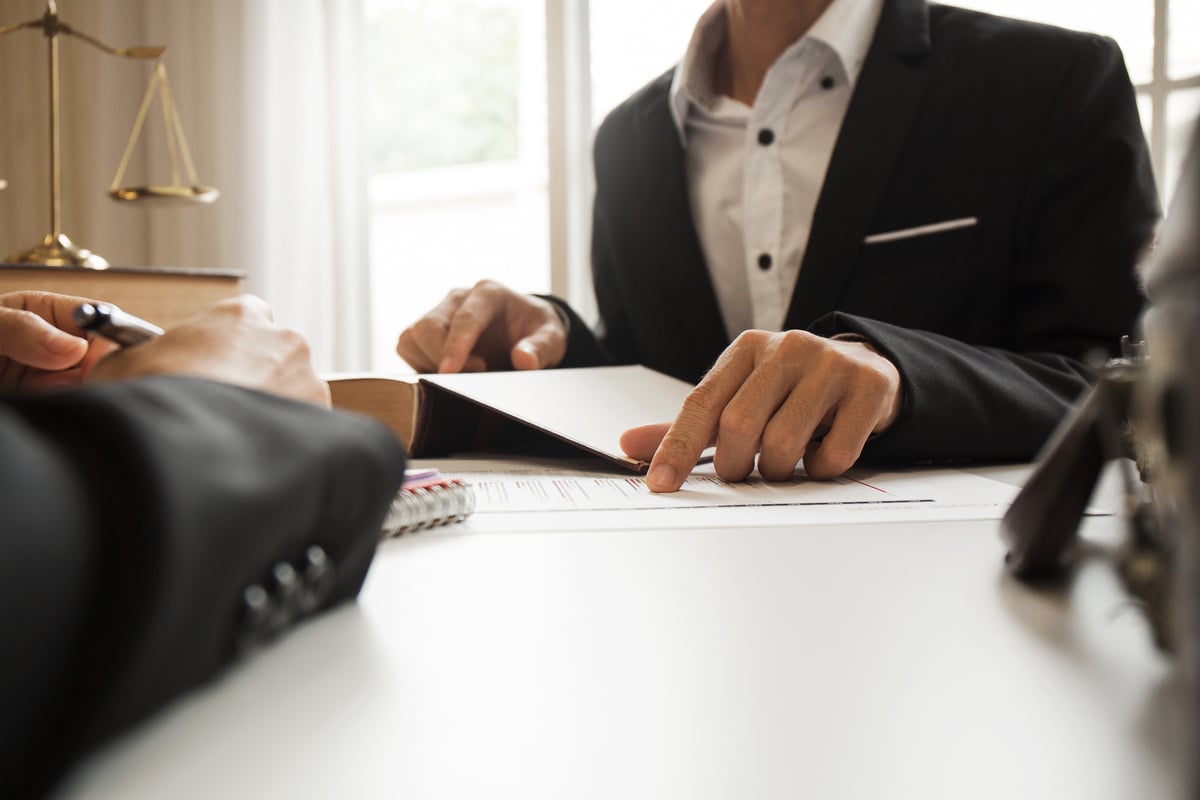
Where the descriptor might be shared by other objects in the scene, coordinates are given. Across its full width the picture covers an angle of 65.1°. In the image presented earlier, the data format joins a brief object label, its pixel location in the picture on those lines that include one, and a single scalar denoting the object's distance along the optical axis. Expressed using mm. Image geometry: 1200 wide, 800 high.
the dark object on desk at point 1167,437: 120
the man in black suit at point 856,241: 616
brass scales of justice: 1631
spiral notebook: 447
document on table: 478
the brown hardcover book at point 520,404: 662
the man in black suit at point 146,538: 176
